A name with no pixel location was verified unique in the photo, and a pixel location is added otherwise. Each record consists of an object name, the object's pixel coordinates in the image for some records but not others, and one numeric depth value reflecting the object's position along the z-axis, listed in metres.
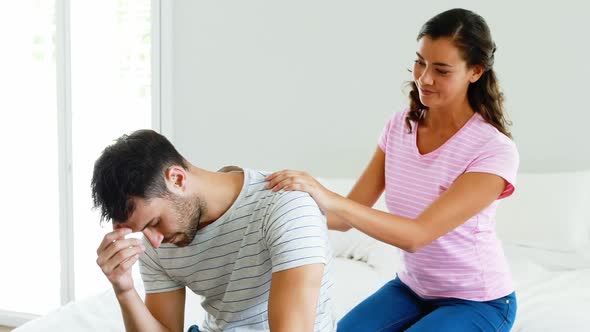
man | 1.25
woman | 1.58
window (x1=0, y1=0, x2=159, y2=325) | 3.40
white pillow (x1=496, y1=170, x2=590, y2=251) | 2.53
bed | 2.11
